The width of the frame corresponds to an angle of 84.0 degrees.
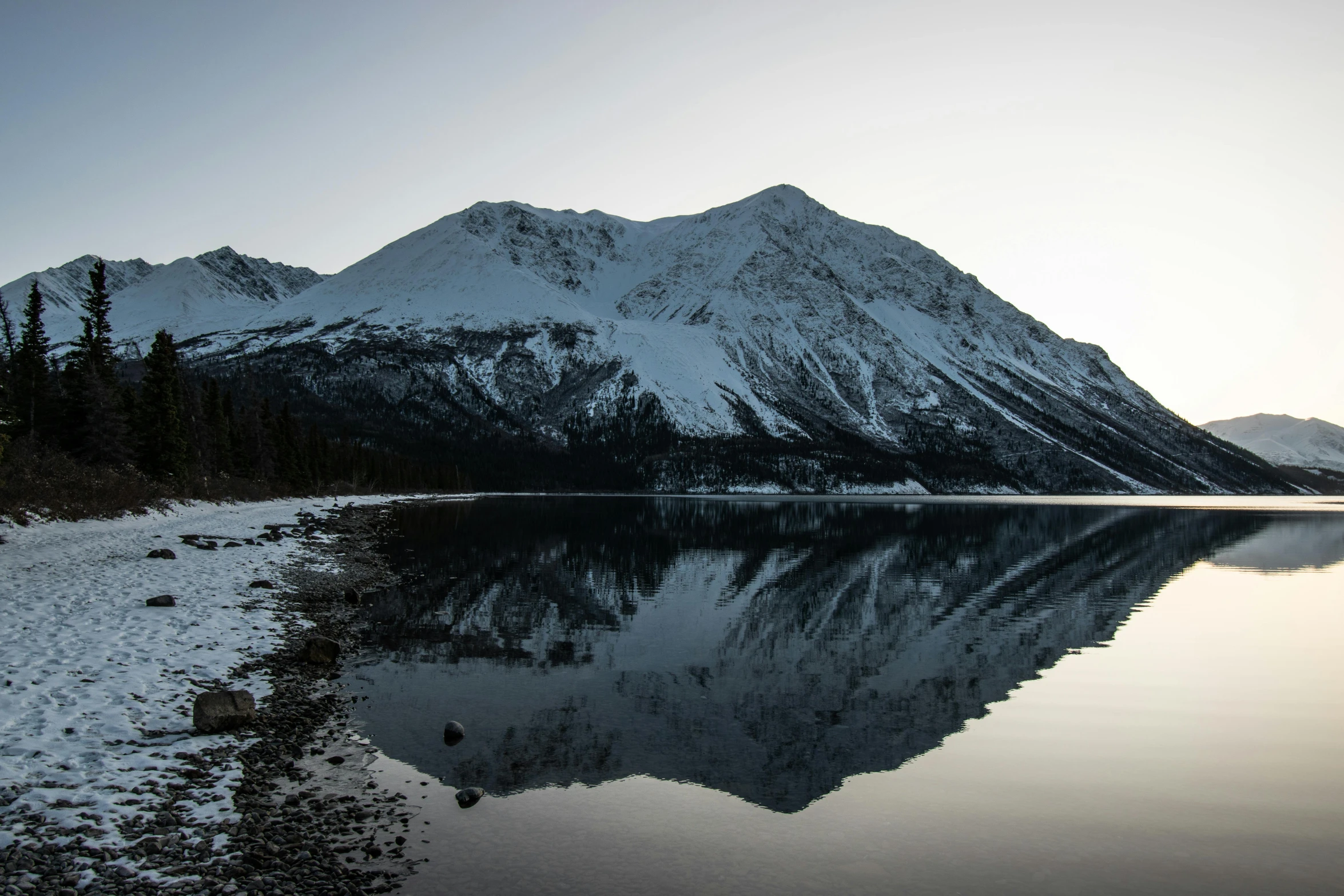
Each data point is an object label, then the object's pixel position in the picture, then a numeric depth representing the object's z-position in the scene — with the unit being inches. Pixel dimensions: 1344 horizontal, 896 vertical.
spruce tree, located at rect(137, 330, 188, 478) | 2696.9
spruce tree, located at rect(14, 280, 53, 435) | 2477.9
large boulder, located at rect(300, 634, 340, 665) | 826.2
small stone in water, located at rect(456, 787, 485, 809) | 514.9
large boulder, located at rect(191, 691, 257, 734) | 562.6
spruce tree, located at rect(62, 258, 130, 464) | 2370.8
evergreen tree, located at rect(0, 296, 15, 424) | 1702.8
